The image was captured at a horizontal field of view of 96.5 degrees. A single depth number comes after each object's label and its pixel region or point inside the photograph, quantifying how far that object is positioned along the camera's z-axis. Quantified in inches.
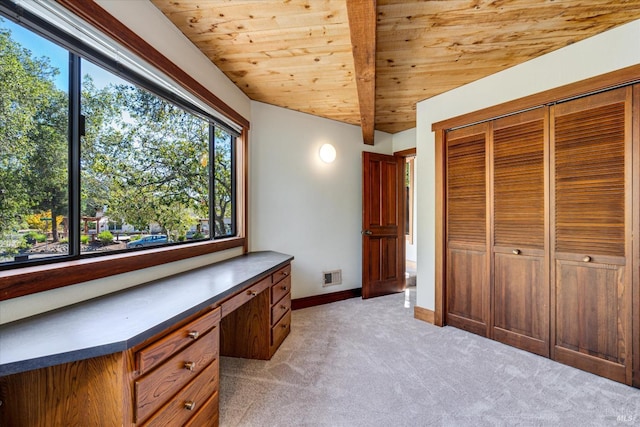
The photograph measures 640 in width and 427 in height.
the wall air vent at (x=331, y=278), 150.6
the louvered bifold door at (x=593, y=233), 77.3
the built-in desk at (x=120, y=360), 36.4
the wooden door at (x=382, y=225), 155.9
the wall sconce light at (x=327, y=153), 149.9
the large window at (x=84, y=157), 46.6
